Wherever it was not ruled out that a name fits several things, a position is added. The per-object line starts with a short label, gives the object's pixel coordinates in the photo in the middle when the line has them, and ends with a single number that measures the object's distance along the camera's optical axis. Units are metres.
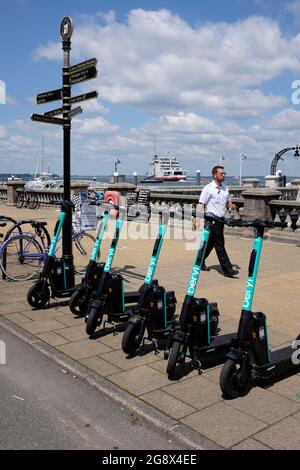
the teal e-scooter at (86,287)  6.14
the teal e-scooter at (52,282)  6.63
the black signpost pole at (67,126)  7.32
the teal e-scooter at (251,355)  4.05
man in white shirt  8.90
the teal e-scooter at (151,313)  4.93
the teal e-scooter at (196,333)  4.40
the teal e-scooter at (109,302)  5.46
